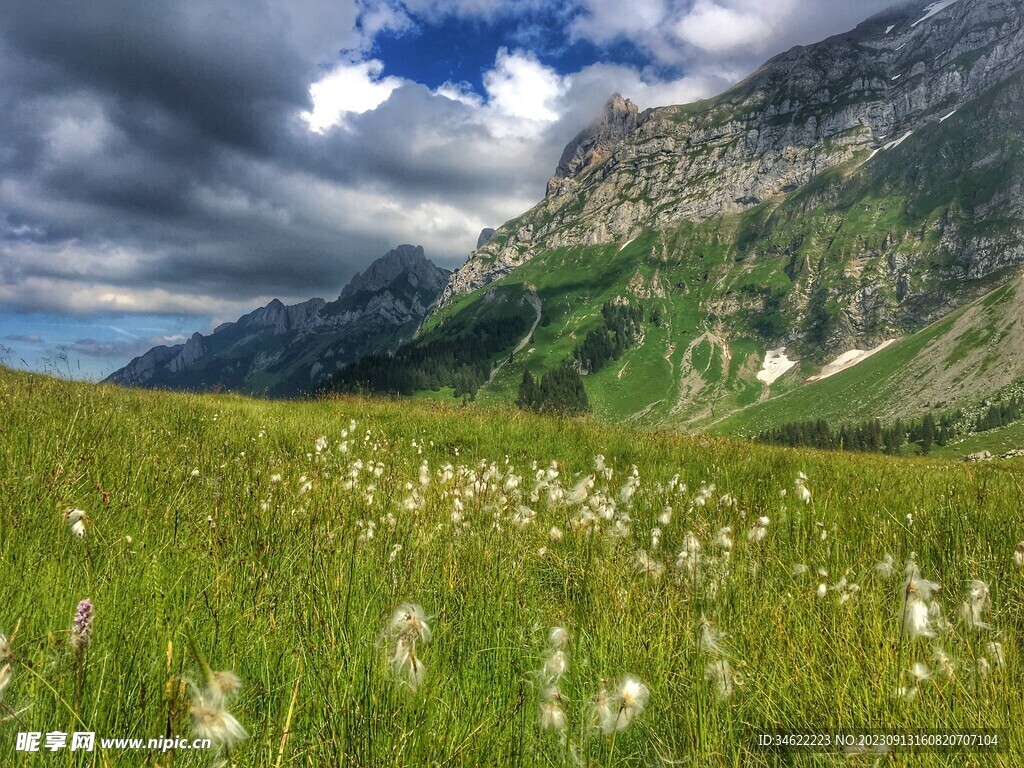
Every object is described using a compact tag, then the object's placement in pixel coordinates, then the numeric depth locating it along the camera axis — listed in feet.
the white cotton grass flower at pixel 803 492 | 20.24
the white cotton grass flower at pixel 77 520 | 11.15
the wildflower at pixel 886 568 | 13.01
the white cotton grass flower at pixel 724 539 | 14.75
